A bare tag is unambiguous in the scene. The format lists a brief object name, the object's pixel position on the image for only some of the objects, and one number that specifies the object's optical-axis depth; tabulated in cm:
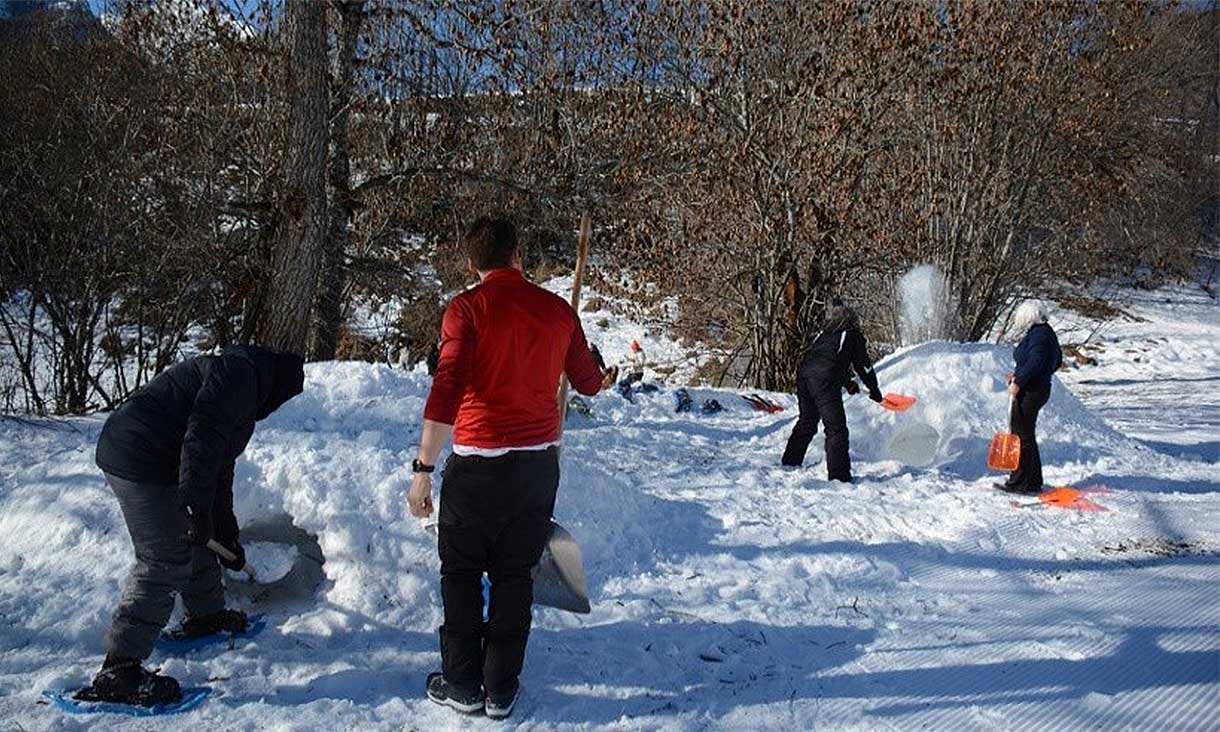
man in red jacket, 331
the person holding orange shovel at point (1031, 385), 691
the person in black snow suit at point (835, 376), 718
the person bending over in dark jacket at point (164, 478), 338
